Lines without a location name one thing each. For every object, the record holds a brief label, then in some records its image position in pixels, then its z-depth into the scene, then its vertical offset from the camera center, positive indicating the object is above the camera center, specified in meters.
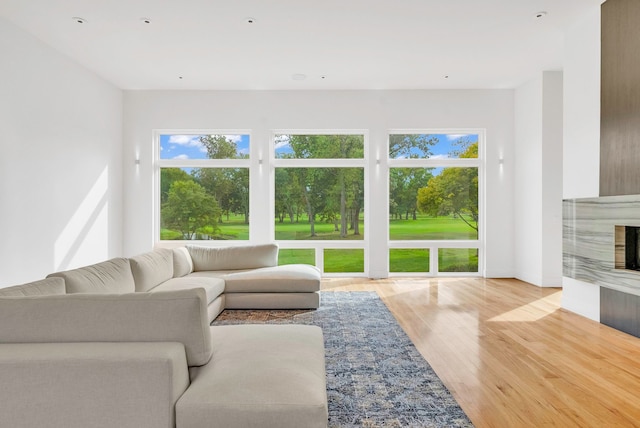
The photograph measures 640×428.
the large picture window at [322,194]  7.33 +0.33
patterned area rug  2.33 -1.14
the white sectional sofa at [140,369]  1.56 -0.65
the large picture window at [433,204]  7.35 +0.15
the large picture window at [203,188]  7.34 +0.43
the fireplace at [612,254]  3.85 -0.41
